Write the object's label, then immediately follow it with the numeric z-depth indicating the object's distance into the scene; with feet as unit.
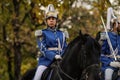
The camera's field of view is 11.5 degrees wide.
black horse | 38.19
